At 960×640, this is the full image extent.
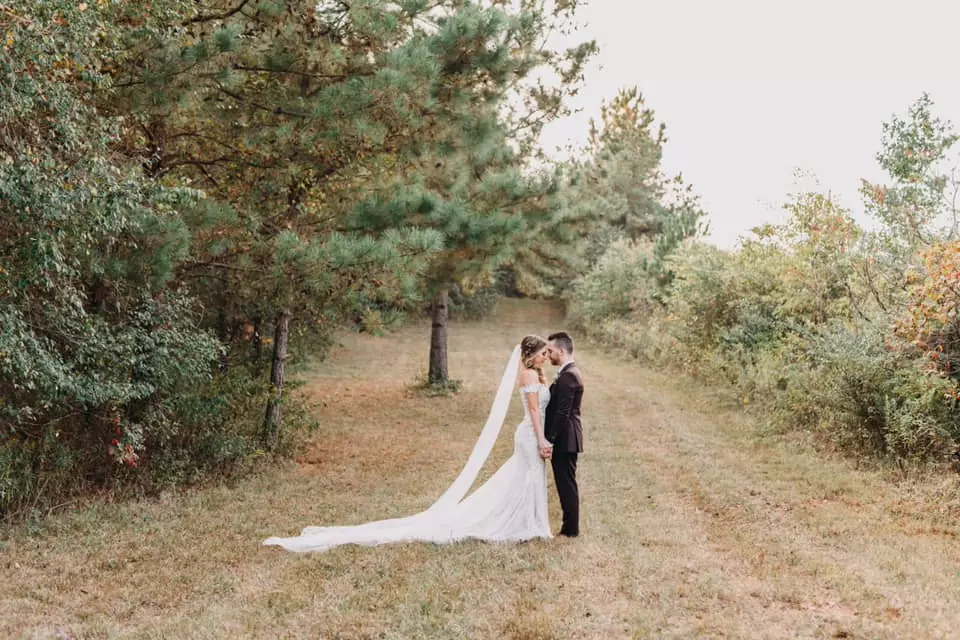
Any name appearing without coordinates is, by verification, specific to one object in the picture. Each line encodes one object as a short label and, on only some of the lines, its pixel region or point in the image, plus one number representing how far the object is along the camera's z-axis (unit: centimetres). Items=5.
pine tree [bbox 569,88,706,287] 4296
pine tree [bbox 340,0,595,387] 922
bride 691
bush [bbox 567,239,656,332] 2873
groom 701
